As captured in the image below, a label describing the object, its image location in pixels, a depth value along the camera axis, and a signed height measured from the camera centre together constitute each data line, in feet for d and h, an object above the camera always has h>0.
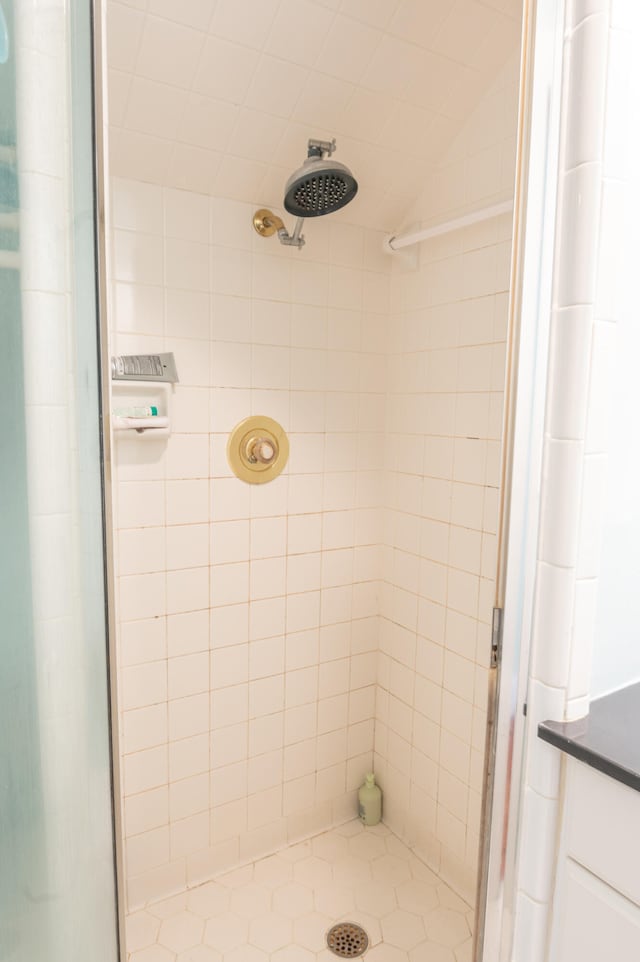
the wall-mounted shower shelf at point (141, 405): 4.90 +0.05
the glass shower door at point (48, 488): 1.71 -0.25
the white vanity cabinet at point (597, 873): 2.50 -2.04
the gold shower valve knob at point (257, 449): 5.60 -0.34
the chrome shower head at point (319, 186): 4.17 +1.73
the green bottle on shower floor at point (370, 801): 6.63 -4.38
